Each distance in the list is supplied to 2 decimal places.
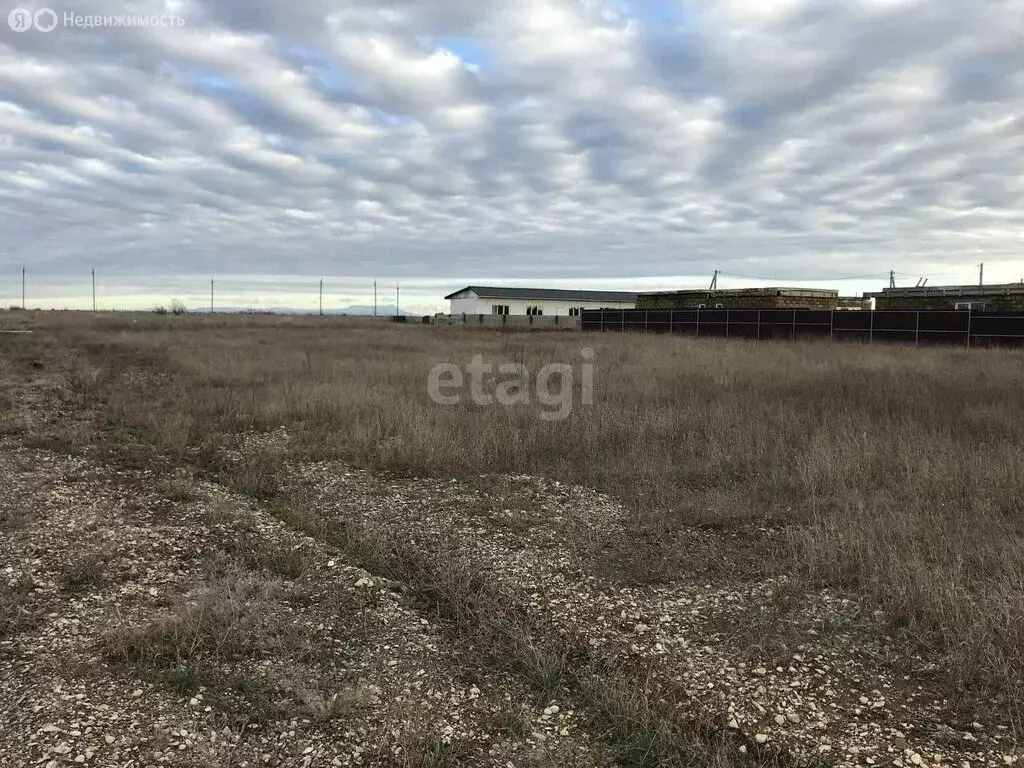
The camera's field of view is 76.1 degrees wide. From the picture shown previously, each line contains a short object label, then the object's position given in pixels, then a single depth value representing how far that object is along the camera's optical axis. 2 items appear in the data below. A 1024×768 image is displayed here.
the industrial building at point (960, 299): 36.53
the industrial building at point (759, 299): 44.31
